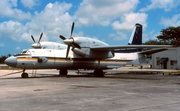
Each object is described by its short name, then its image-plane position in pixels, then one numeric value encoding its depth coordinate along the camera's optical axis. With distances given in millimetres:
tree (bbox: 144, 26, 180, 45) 75125
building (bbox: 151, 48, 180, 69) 62125
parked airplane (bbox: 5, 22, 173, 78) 24438
